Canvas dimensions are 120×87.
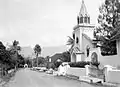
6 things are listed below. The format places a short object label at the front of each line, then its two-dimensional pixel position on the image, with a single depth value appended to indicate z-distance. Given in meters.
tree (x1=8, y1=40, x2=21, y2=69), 90.38
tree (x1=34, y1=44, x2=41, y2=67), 104.94
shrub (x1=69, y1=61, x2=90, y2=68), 29.94
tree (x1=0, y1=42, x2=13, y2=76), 25.99
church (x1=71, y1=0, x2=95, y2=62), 39.20
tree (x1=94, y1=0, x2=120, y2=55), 30.20
